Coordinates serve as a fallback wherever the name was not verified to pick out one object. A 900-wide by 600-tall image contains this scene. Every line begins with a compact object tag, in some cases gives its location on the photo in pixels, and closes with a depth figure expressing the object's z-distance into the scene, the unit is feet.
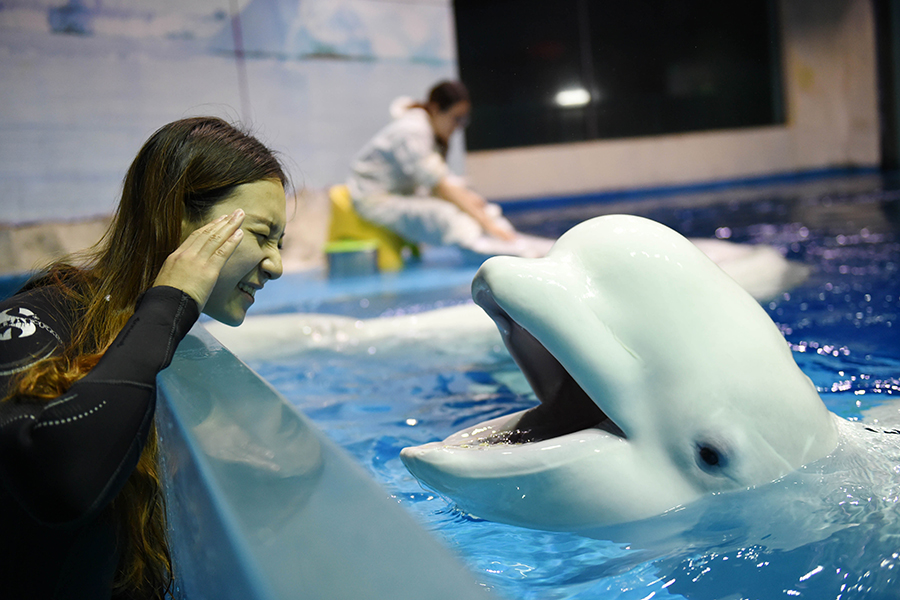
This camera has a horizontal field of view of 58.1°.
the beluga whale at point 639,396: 5.45
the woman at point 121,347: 4.00
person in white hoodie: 26.40
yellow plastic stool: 27.81
